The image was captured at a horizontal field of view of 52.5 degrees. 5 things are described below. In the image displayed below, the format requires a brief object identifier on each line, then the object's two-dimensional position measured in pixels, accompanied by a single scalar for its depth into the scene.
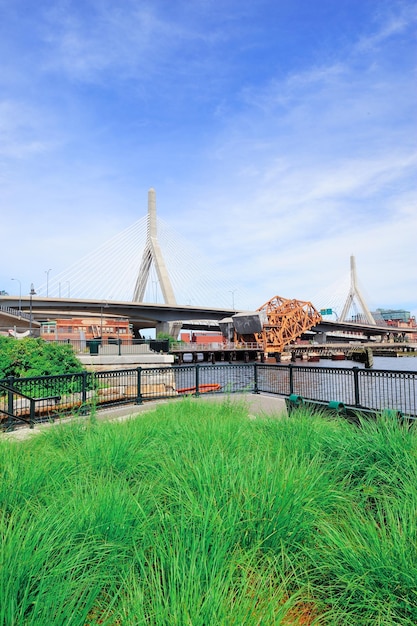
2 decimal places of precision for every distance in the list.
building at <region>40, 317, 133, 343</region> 48.68
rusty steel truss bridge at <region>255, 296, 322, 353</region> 91.62
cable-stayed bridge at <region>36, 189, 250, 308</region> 75.88
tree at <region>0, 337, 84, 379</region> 15.57
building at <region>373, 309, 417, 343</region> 183.75
